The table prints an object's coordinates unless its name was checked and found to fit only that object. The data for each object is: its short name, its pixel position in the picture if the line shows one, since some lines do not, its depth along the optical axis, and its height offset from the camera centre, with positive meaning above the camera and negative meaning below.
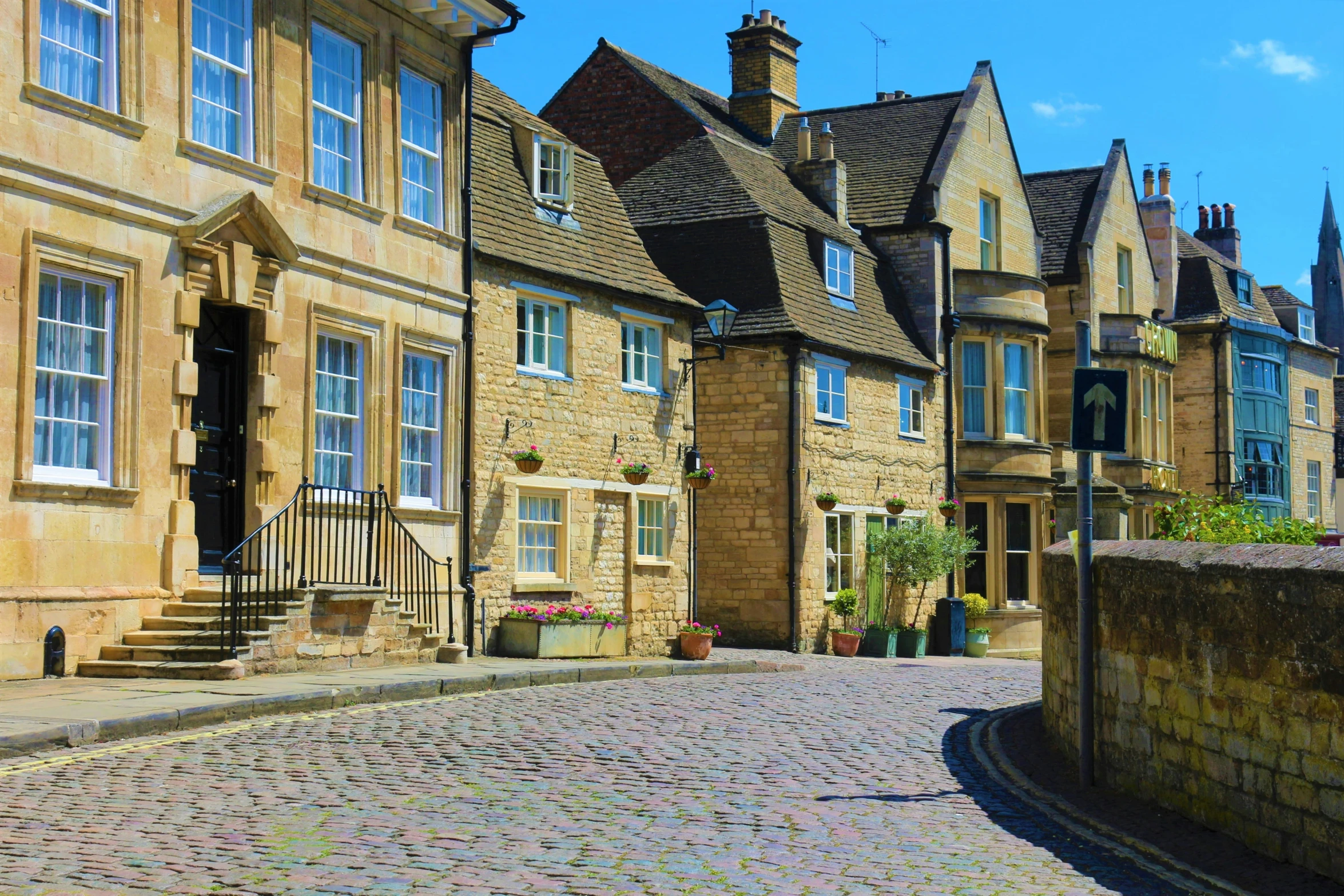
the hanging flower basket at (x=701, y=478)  25.00 +1.24
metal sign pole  10.59 -0.42
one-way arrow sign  10.38 +0.96
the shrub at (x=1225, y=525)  16.78 +0.37
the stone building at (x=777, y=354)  27.56 +3.67
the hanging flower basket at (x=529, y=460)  21.16 +1.29
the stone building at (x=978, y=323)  32.59 +4.85
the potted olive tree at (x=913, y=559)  29.42 -0.02
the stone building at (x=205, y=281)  14.44 +2.88
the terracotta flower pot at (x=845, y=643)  28.00 -1.49
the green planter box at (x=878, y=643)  28.83 -1.53
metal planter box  20.58 -1.06
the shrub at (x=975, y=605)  31.78 -0.93
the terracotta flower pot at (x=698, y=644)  23.42 -1.26
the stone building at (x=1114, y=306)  37.19 +6.05
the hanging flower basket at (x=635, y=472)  23.61 +1.26
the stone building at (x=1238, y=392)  45.88 +4.90
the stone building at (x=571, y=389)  21.38 +2.43
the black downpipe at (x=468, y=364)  20.45 +2.50
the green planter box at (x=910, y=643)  29.44 -1.56
